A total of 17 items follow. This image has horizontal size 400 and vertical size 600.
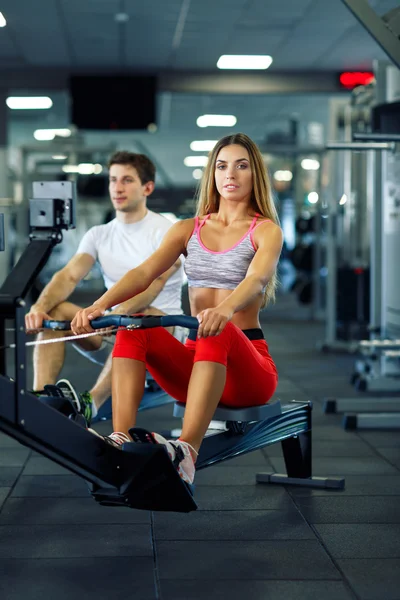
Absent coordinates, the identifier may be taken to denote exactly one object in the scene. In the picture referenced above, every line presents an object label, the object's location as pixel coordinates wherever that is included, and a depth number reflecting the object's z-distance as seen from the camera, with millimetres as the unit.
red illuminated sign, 10070
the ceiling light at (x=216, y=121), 14352
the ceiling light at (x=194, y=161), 20703
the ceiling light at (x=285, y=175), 18262
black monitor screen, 9906
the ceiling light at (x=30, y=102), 12445
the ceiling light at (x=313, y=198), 9672
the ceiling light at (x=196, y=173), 22453
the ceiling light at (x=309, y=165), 20453
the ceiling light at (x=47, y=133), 15953
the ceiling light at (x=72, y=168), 10292
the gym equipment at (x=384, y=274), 5402
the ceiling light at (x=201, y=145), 18064
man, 3436
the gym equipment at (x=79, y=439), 2086
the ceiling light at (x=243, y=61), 9484
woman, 2438
